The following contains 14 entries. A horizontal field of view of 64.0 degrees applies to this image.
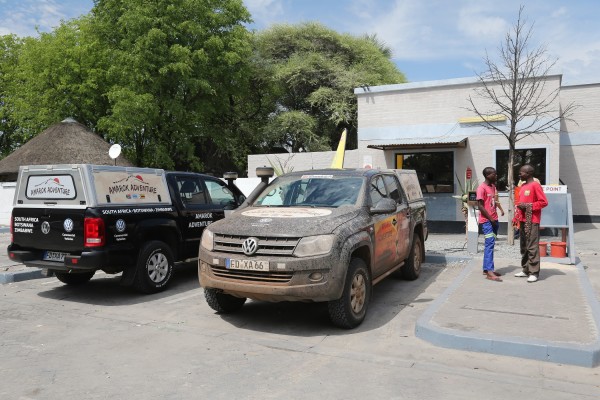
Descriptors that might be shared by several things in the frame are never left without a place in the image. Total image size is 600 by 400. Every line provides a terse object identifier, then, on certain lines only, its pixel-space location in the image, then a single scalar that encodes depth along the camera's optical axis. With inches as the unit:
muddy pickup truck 203.5
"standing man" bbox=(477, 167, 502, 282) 304.0
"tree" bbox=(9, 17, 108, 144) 1202.6
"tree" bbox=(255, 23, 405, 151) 1256.2
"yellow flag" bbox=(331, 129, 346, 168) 653.2
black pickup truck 263.1
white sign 393.1
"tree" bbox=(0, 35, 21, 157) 1574.8
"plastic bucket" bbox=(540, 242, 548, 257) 383.1
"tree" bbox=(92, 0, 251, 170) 970.7
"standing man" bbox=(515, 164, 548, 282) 301.1
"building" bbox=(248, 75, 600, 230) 594.2
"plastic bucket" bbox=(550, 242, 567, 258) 371.2
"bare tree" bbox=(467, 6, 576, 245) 546.9
